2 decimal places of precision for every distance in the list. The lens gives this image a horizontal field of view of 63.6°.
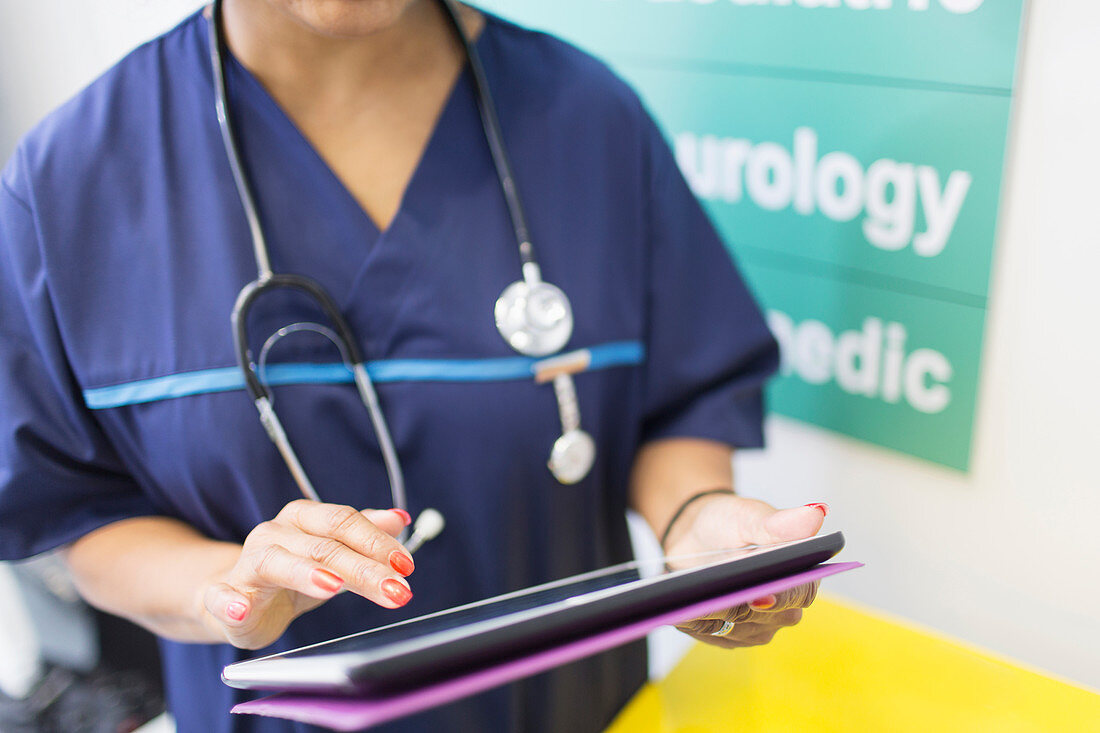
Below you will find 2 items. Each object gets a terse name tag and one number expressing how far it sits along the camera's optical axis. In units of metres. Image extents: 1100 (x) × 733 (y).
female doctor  0.74
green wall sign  0.83
